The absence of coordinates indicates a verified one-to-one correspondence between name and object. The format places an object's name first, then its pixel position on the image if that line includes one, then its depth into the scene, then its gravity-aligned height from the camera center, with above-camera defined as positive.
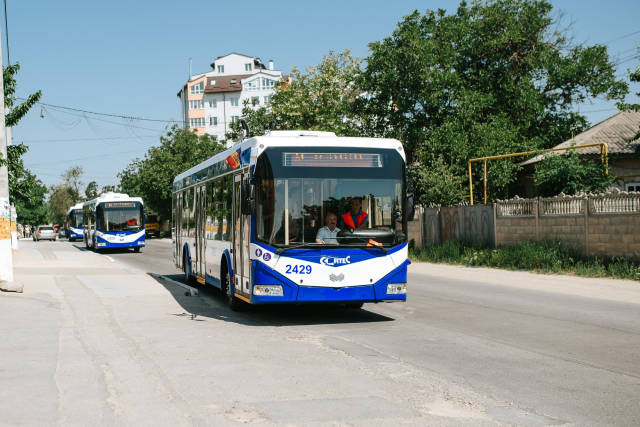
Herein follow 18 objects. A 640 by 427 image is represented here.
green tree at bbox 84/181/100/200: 149.88 +8.24
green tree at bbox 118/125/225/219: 65.88 +6.15
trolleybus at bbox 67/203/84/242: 62.84 +0.30
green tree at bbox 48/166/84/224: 125.94 +5.97
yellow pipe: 22.54 +2.07
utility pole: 14.95 -0.09
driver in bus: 10.11 +0.04
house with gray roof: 27.11 +2.64
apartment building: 102.19 +19.85
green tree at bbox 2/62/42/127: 19.30 +3.57
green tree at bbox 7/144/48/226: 19.48 +1.59
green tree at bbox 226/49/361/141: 46.09 +8.11
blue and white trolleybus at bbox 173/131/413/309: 9.89 +0.05
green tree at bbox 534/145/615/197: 21.94 +1.25
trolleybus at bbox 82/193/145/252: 37.25 +0.11
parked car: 70.81 -0.62
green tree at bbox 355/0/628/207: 34.10 +7.09
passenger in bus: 9.98 -0.15
